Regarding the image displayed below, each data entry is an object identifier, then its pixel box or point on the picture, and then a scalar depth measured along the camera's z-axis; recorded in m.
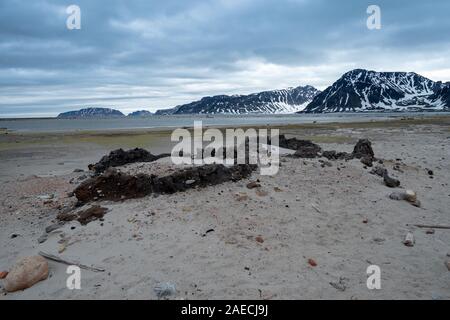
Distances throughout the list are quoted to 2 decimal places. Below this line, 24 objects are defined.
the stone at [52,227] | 8.80
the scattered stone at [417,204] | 10.48
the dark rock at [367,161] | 13.92
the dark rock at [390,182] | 11.94
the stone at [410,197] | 10.62
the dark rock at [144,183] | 10.29
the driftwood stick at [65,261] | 6.87
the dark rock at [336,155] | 14.74
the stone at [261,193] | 10.07
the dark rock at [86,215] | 8.99
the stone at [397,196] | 10.67
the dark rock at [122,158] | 15.66
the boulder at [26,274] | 6.40
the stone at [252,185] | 10.38
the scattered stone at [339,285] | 6.20
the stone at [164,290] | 6.03
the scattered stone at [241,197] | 9.68
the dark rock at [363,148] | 16.36
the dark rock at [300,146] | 14.98
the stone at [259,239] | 7.85
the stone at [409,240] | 7.96
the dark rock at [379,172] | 12.87
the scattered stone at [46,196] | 11.79
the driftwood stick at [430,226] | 8.98
